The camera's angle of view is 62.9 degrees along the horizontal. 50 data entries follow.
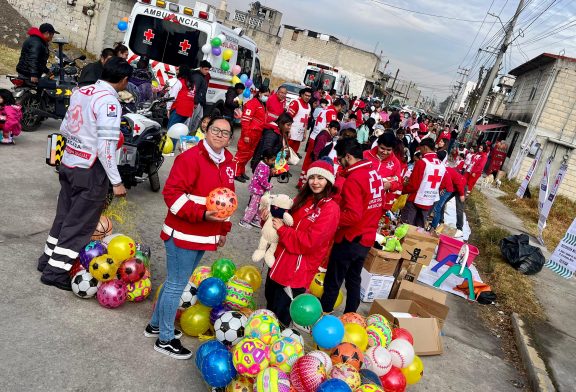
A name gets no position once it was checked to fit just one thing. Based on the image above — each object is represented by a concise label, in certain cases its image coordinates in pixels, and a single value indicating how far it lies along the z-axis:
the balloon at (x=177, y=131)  8.52
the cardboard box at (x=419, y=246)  6.48
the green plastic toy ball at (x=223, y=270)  4.66
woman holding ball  3.36
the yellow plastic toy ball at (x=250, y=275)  4.82
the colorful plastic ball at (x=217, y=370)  3.31
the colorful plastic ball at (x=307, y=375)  3.17
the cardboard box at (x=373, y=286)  6.07
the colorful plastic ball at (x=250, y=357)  3.29
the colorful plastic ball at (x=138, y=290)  4.41
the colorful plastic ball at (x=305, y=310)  3.91
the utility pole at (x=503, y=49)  22.70
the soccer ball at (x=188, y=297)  4.21
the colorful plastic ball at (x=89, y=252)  4.33
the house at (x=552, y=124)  21.75
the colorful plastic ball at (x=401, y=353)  4.06
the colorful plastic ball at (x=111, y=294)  4.19
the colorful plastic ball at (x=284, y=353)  3.40
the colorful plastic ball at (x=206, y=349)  3.43
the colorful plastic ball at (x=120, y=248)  4.29
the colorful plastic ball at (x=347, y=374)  3.34
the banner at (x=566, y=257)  8.48
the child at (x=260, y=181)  7.33
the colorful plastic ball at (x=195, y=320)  4.14
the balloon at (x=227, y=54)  12.55
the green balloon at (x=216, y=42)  11.36
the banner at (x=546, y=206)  12.00
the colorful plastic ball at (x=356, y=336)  4.02
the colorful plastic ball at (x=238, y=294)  4.31
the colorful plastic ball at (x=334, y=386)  3.09
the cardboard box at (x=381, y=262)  6.04
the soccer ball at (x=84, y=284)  4.22
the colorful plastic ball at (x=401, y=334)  4.51
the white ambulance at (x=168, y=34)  11.15
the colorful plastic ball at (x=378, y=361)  3.80
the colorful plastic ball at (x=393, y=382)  3.81
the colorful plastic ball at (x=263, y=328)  3.65
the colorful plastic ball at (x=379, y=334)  4.26
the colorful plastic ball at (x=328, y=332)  3.79
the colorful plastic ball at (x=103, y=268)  4.18
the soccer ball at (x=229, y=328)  3.82
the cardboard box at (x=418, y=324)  5.00
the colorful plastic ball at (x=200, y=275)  4.41
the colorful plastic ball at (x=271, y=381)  3.12
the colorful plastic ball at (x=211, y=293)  4.04
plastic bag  9.13
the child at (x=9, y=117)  7.53
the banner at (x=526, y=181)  16.27
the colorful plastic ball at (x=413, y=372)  4.22
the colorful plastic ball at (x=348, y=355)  3.68
